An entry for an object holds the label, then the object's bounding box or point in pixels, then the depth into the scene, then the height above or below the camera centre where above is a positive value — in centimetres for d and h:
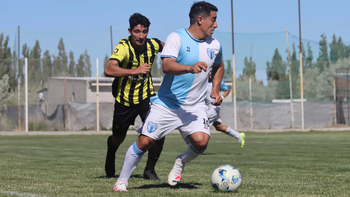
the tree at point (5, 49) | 3198 +374
